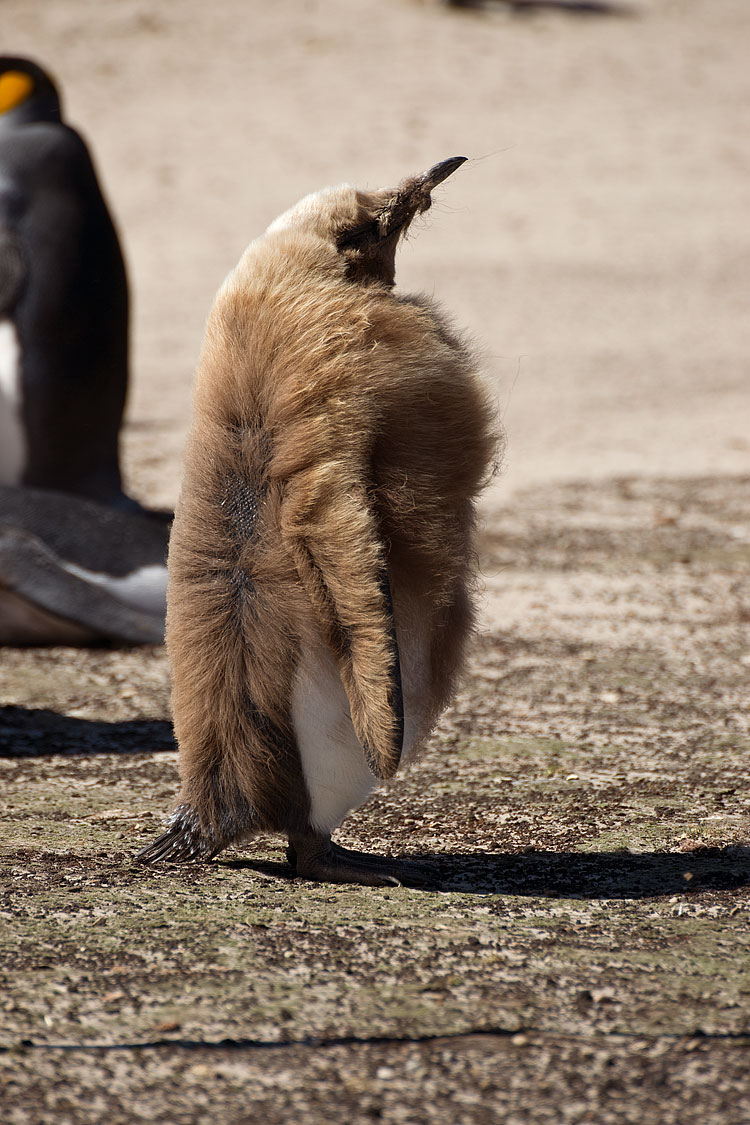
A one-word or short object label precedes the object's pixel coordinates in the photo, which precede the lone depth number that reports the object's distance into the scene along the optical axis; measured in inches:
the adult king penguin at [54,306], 443.5
